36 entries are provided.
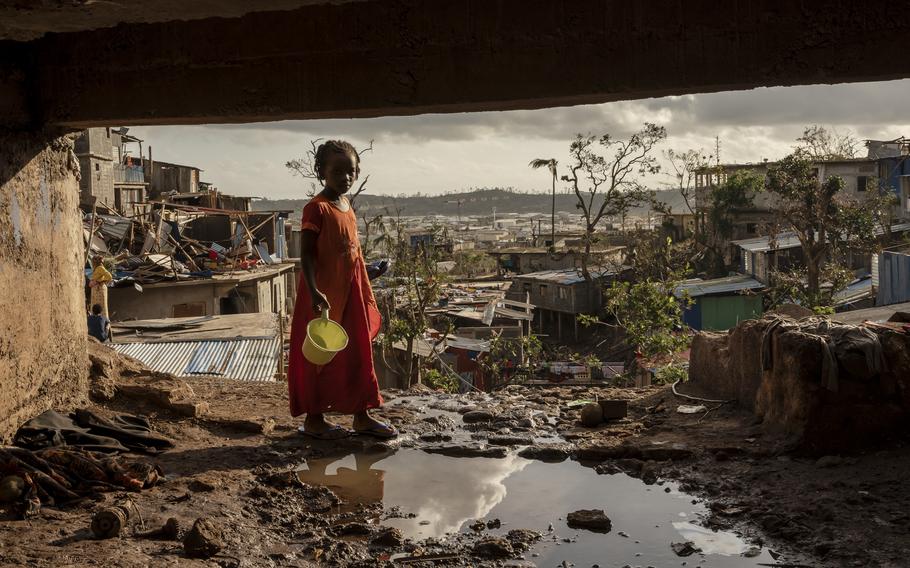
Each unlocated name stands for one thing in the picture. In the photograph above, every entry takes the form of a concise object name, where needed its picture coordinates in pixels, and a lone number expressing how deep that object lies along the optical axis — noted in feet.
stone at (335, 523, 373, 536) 10.74
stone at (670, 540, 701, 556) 9.92
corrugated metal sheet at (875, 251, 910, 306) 55.62
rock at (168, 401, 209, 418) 16.17
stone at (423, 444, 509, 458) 14.49
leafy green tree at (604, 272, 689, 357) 44.37
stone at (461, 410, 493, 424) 16.71
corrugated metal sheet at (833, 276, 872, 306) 68.83
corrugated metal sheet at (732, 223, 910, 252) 89.04
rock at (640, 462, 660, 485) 12.90
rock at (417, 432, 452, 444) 15.40
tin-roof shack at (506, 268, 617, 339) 105.40
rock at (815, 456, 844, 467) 12.85
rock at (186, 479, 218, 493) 12.06
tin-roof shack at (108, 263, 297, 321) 68.39
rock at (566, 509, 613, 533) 10.73
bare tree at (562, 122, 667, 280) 81.41
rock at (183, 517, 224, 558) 9.47
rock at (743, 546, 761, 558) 9.78
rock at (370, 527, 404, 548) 10.29
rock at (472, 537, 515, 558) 9.84
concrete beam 11.33
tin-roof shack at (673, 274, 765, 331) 88.74
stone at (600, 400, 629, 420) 16.48
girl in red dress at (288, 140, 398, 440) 14.83
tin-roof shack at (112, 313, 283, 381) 30.04
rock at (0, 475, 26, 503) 10.77
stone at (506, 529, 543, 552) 10.12
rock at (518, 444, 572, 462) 14.28
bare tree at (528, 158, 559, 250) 99.45
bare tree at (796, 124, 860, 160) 81.69
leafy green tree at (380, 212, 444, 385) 48.96
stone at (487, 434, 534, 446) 15.10
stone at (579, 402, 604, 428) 16.30
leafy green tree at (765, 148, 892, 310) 64.64
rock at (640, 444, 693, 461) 13.89
